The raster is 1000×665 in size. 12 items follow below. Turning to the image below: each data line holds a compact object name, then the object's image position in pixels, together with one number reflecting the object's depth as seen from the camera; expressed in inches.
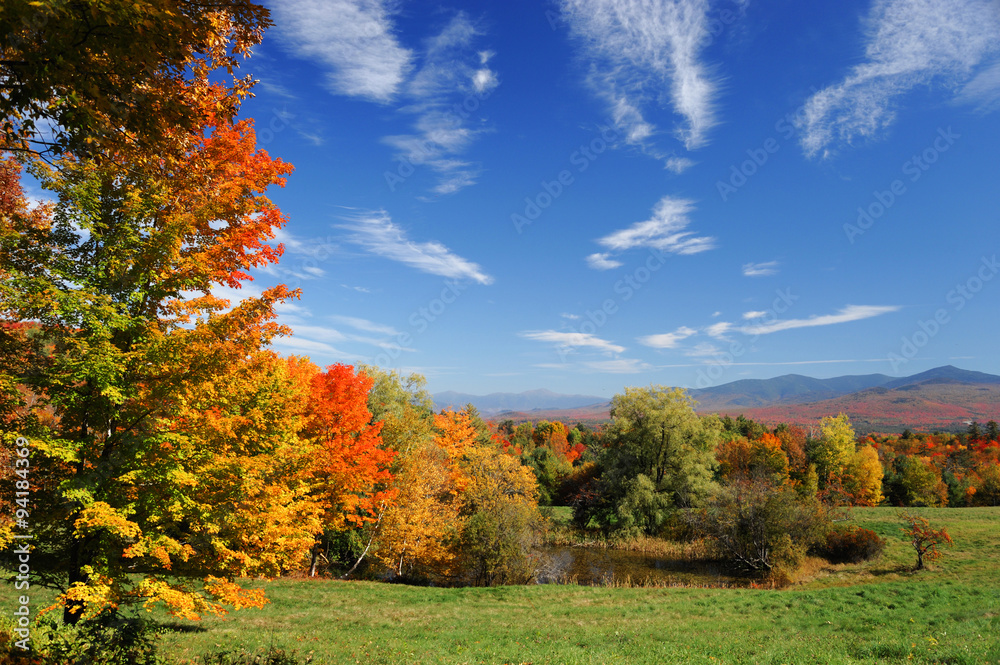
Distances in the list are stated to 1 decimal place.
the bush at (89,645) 260.1
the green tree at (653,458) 1681.8
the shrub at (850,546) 1234.6
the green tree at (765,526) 1183.6
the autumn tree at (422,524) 1088.8
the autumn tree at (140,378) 288.7
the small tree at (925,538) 1066.1
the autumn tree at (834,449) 2401.1
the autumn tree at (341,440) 901.8
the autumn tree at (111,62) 158.7
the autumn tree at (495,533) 1060.5
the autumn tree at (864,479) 2336.4
